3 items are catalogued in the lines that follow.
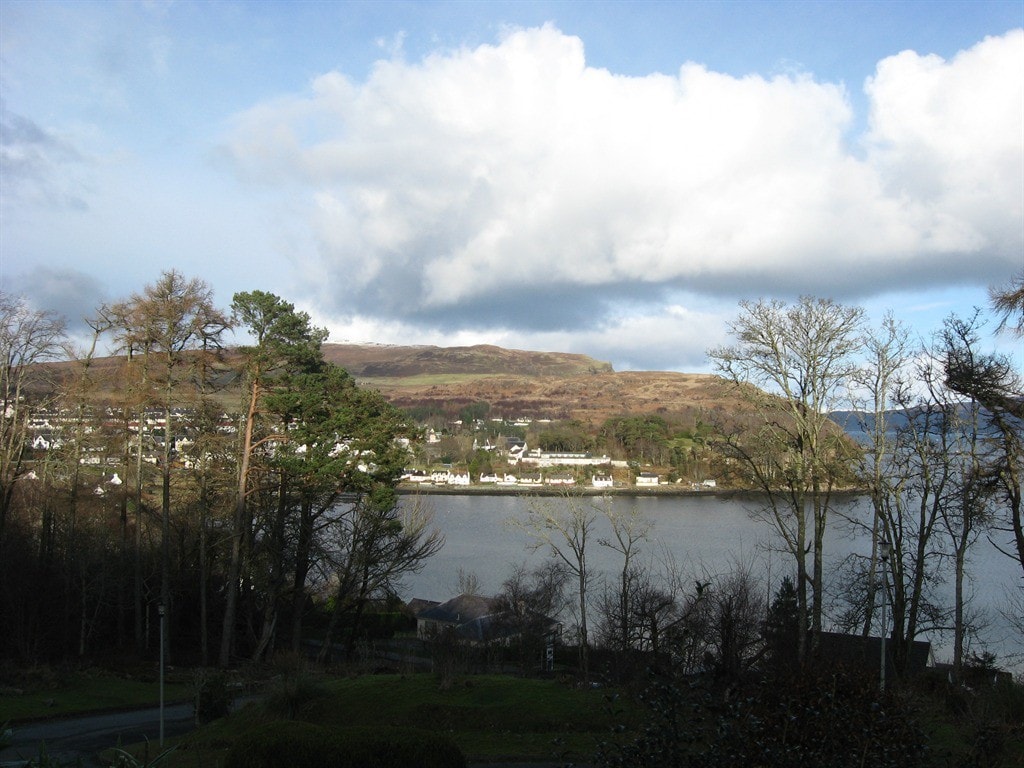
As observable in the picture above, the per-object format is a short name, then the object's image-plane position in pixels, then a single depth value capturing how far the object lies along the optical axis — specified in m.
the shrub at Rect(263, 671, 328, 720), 11.84
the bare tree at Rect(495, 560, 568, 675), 19.98
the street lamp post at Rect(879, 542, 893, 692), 10.88
